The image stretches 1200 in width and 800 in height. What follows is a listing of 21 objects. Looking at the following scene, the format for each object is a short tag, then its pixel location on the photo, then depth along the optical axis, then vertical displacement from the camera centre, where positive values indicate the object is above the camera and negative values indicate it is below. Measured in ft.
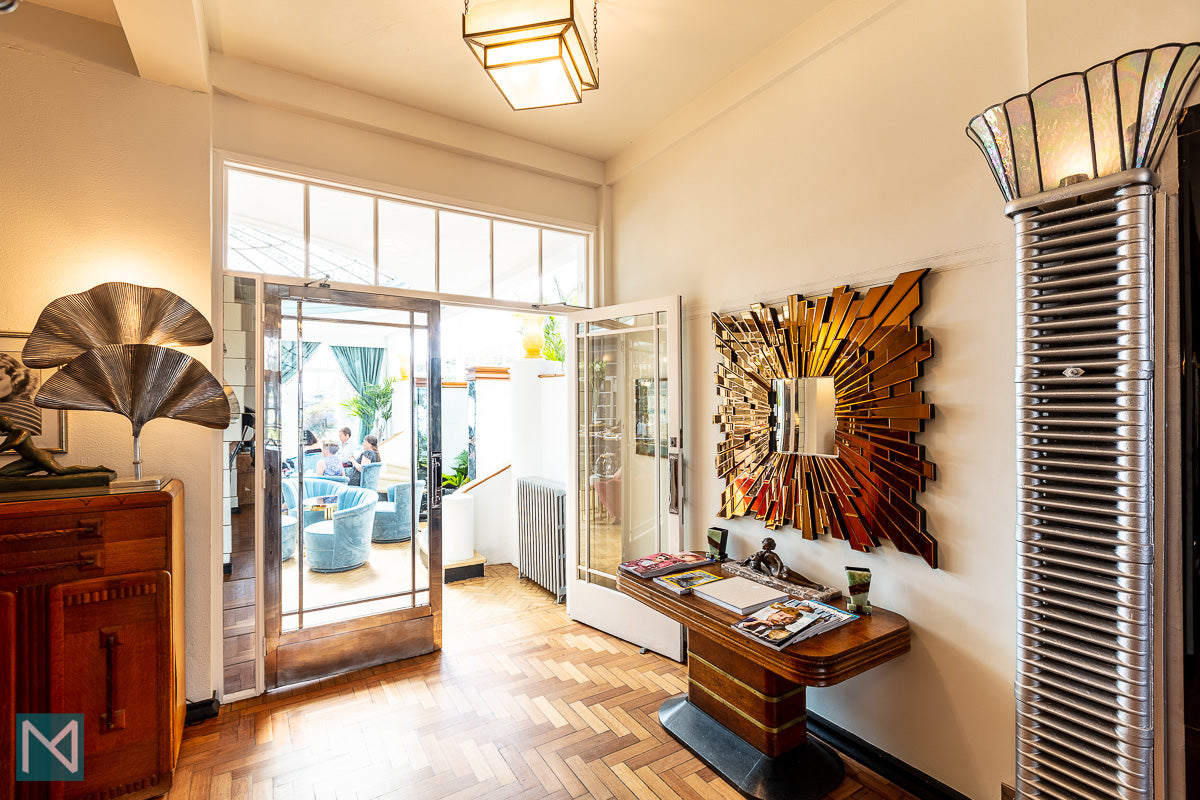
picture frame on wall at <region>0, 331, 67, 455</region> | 7.64 +0.04
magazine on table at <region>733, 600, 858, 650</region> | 6.78 -2.88
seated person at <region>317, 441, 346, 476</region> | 10.34 -1.19
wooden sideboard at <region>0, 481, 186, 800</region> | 6.62 -2.88
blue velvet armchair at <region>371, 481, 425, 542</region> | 11.16 -2.35
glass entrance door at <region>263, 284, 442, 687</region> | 10.03 -1.56
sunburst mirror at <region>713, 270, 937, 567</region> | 7.37 -0.28
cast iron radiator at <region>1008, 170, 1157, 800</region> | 4.43 -0.81
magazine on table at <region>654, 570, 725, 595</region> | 8.41 -2.87
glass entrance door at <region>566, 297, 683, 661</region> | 11.10 -1.31
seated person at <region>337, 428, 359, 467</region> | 10.61 -0.90
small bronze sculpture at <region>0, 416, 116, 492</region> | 6.81 -0.85
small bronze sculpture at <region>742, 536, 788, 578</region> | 8.72 -2.62
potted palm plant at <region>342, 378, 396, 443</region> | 10.74 -0.11
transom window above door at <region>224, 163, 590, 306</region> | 9.94 +3.20
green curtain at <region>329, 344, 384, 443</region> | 10.57 +0.69
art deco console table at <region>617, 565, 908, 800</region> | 6.60 -4.24
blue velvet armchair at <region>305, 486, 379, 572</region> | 10.45 -2.59
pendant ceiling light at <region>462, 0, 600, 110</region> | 6.08 +4.06
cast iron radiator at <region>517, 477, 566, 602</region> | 14.28 -3.67
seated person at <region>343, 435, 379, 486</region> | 10.68 -1.17
